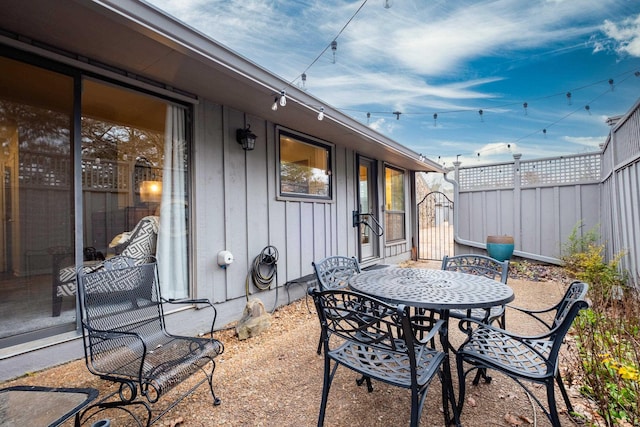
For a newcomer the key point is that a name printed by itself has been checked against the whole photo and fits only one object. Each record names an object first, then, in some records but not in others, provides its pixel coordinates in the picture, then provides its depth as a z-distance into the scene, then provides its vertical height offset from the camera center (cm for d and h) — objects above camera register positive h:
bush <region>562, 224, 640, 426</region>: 147 -95
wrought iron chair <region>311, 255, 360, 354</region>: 247 -55
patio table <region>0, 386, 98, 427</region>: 108 -75
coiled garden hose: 349 -70
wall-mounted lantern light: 336 +90
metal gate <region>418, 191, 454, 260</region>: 831 -119
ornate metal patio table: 159 -52
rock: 290 -112
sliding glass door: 245 +37
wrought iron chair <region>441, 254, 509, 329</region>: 224 -57
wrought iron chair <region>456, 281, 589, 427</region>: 138 -82
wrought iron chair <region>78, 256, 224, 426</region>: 153 -79
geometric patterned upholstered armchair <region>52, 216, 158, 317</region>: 258 -37
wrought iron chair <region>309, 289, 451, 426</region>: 130 -77
